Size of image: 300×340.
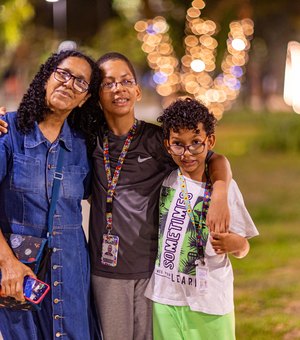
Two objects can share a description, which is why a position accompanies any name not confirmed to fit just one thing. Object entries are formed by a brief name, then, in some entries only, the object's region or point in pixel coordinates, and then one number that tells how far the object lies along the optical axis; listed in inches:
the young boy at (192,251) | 113.0
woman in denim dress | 111.3
